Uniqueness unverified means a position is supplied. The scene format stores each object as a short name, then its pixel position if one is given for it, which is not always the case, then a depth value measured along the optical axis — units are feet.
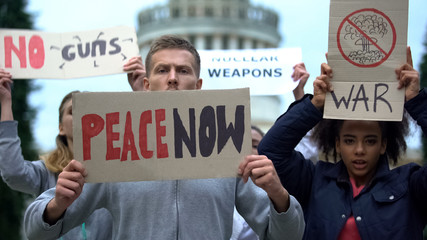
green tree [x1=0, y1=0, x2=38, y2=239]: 53.98
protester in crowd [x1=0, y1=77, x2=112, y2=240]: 10.55
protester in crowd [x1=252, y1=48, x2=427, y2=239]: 8.69
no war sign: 9.04
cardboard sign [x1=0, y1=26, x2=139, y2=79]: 13.09
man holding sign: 7.00
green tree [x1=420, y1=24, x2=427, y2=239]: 58.29
